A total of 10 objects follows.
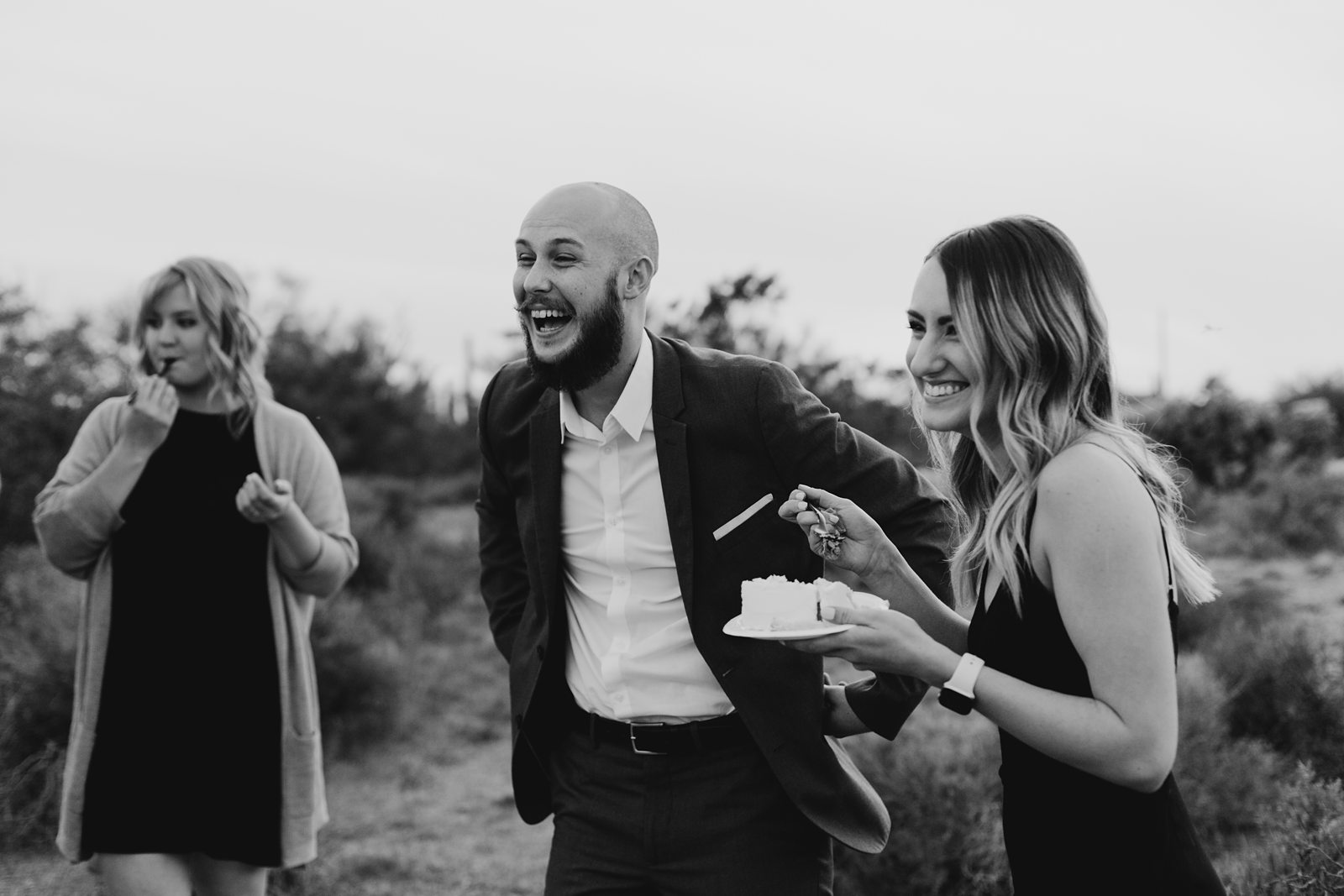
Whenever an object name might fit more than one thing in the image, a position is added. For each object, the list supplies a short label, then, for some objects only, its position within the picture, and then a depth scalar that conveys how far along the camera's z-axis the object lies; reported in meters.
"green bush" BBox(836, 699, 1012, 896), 5.22
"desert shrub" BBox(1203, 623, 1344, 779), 6.41
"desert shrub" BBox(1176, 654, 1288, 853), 5.73
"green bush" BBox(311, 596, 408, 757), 8.97
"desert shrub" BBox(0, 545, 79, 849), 6.69
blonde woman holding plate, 2.22
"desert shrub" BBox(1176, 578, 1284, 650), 8.77
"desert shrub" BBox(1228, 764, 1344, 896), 3.83
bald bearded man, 3.23
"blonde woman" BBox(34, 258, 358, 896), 3.97
